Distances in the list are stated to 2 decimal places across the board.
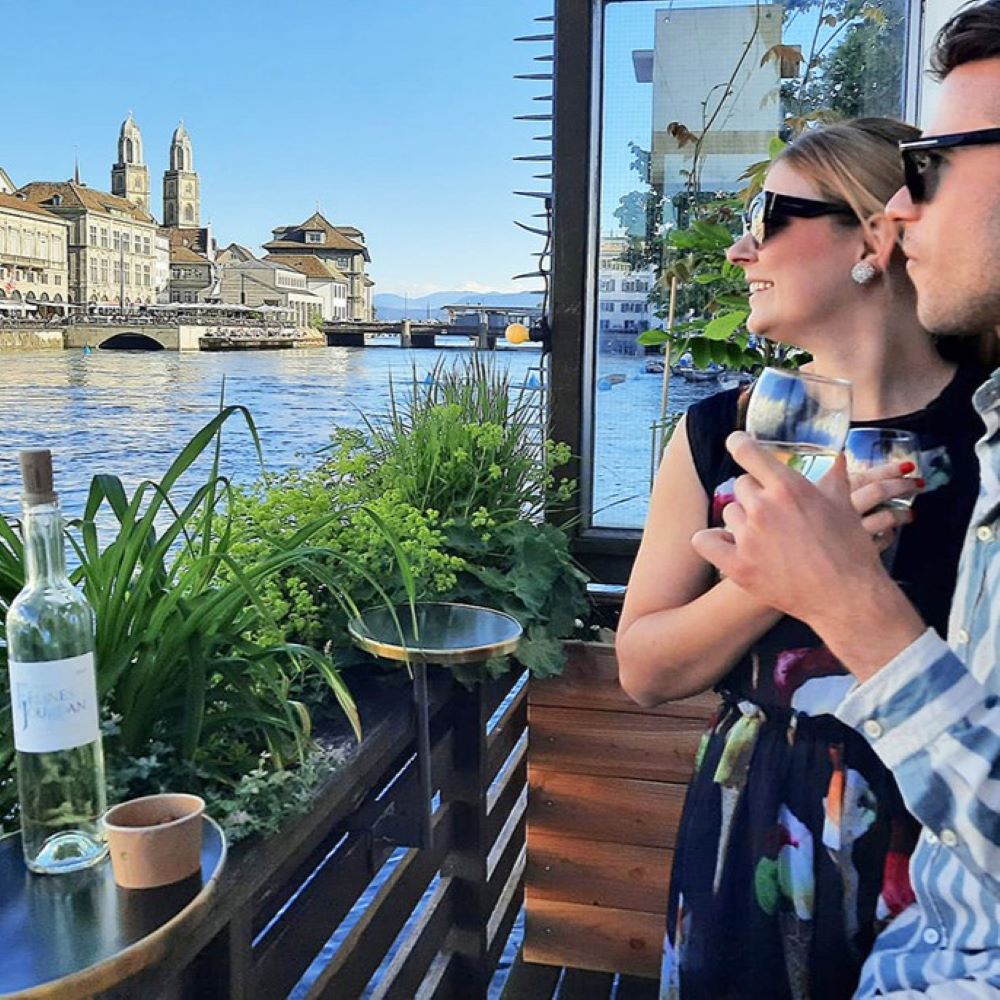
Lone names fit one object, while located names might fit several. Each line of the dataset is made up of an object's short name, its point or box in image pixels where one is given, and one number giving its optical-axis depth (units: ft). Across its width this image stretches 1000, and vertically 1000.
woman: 3.29
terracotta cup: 2.70
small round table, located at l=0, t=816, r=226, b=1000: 2.35
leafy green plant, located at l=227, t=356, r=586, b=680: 5.11
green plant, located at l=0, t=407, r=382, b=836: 3.37
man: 2.08
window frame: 8.42
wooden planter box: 7.25
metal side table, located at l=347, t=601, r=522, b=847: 4.69
